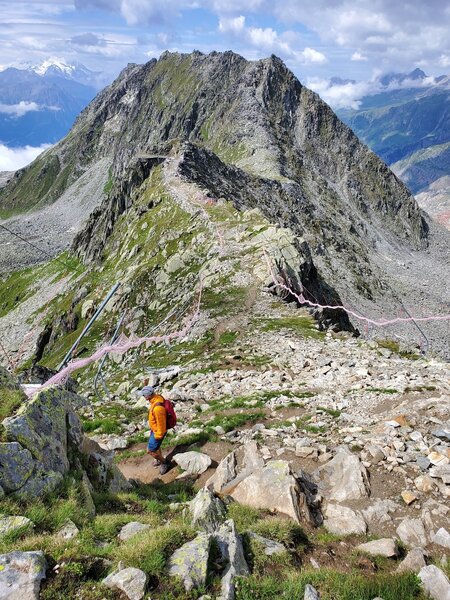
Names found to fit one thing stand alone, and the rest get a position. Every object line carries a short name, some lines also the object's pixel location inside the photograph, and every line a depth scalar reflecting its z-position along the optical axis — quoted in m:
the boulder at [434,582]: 7.73
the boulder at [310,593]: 7.17
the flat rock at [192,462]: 14.51
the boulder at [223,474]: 12.91
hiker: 15.23
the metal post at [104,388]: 25.95
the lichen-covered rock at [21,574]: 6.42
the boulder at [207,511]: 9.45
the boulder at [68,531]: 7.98
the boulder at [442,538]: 9.64
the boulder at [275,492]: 10.95
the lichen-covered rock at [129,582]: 6.79
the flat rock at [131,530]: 8.47
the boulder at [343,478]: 11.66
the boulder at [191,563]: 7.29
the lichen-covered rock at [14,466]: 8.84
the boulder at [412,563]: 8.49
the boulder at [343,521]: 10.37
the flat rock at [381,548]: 9.17
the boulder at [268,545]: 8.70
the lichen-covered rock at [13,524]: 7.70
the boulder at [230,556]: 7.26
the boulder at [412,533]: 9.82
